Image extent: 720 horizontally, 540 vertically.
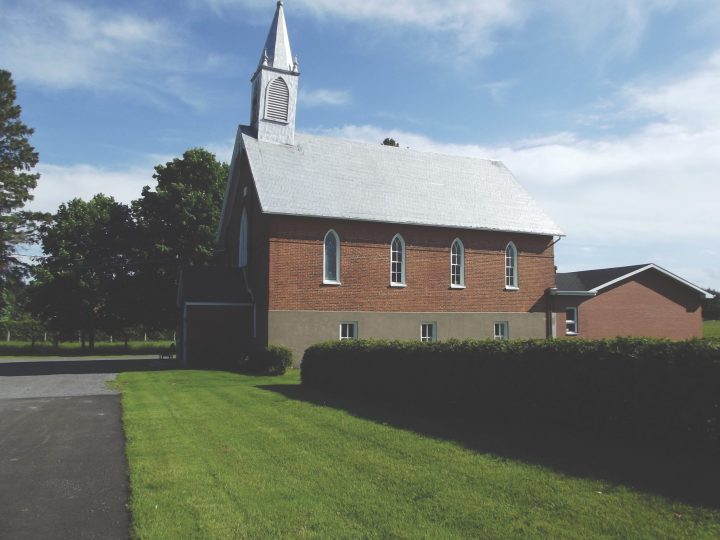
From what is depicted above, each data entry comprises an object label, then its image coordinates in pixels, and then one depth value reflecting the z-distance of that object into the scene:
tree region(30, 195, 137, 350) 43.44
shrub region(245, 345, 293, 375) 24.11
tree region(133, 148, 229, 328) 43.28
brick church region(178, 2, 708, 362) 26.81
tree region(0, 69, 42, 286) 43.00
